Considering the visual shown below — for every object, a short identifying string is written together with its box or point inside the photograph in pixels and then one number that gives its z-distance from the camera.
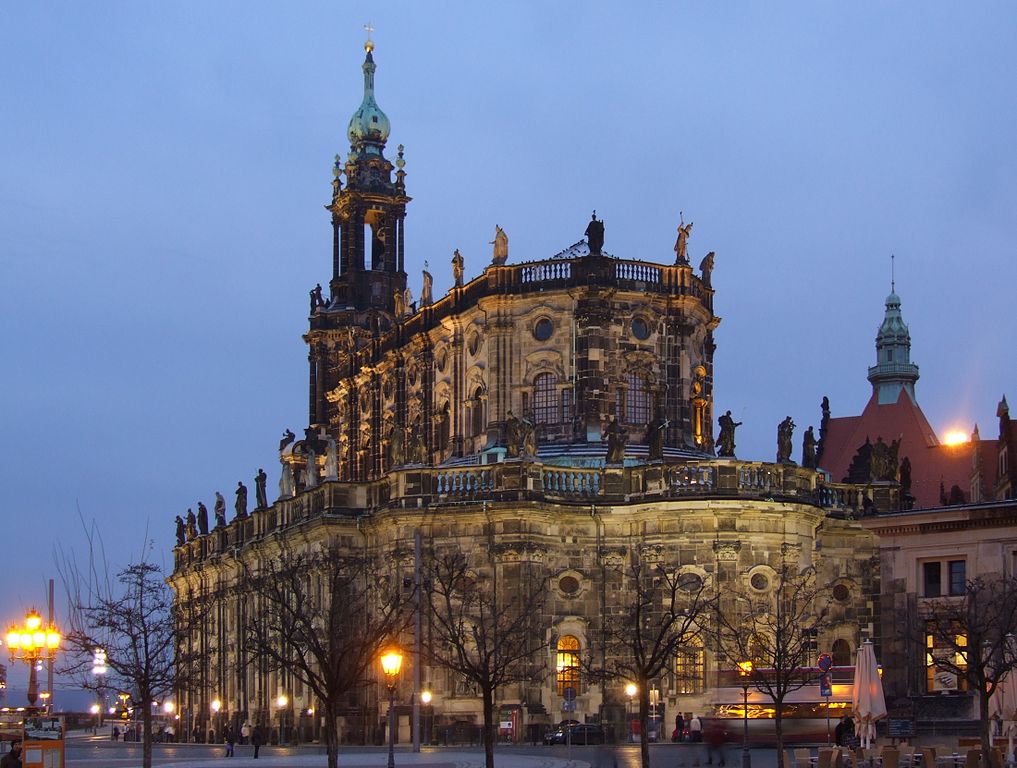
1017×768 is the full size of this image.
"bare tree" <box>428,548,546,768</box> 71.62
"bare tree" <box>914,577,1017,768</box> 50.88
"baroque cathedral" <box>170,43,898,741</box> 77.06
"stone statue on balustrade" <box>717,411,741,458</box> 79.50
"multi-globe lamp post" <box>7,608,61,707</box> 56.56
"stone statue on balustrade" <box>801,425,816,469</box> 83.38
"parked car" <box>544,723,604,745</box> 74.56
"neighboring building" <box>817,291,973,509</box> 114.19
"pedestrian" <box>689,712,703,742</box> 71.94
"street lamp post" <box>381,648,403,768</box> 56.25
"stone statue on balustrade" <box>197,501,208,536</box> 110.56
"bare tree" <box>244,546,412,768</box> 53.44
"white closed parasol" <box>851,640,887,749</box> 52.03
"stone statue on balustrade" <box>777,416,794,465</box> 78.56
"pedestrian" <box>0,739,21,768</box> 42.41
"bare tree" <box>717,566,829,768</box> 63.97
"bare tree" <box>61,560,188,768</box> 59.44
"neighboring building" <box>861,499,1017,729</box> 66.19
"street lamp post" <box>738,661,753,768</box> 51.41
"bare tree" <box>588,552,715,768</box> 72.81
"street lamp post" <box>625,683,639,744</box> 76.75
